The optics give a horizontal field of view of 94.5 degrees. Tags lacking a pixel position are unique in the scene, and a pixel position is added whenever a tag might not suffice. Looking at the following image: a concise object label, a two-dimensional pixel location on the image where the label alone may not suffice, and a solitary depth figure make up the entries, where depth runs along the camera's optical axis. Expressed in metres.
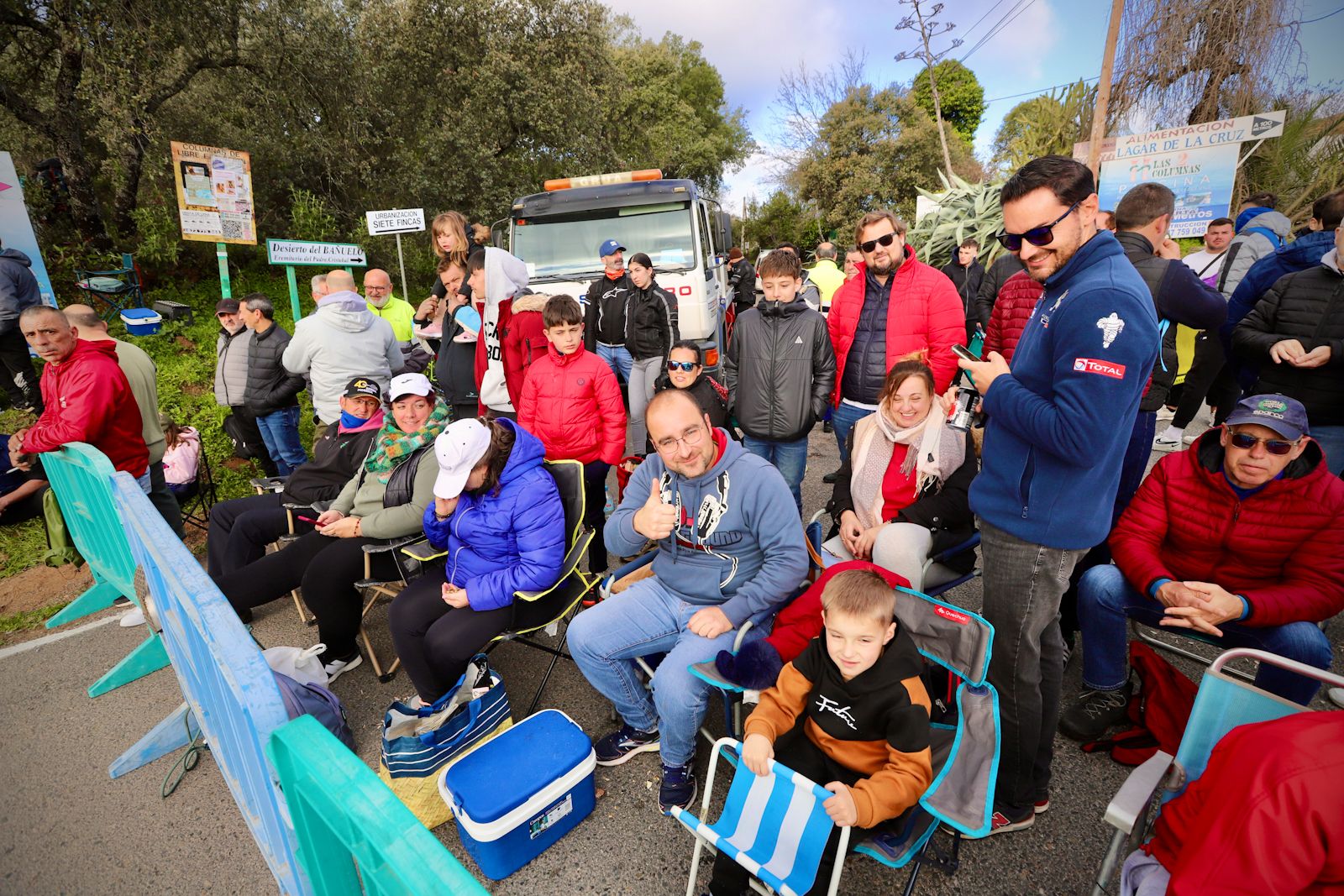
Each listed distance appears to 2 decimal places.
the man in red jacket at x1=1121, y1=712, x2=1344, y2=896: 1.14
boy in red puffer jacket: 3.70
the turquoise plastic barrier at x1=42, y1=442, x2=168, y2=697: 2.76
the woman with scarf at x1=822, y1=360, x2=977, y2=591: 2.72
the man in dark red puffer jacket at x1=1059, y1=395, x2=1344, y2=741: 2.21
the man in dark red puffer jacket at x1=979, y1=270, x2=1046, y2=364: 3.50
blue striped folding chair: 1.70
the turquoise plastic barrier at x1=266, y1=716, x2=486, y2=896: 0.88
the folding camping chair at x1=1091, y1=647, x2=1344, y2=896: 1.54
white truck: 6.80
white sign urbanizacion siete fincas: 7.49
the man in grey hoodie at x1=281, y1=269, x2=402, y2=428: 4.54
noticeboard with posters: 6.31
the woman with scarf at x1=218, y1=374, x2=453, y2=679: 3.11
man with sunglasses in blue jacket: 1.67
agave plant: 9.27
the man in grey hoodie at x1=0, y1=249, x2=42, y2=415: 5.59
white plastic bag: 2.63
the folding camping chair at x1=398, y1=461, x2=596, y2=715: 2.75
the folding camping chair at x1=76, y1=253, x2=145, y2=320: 9.47
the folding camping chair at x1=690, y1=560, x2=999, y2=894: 1.74
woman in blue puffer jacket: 2.62
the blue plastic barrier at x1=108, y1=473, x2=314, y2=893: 1.33
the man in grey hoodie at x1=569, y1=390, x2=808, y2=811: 2.32
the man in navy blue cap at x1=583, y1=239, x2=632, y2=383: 5.65
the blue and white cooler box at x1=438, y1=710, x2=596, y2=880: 2.06
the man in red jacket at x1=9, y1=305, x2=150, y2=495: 3.27
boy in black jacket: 3.81
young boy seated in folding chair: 1.77
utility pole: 10.70
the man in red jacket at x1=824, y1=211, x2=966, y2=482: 3.64
